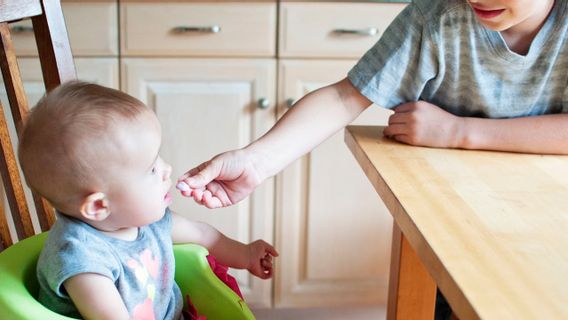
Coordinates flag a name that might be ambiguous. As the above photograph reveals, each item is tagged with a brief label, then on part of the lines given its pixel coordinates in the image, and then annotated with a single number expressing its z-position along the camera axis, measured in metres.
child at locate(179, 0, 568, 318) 1.03
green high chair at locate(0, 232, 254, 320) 0.86
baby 0.84
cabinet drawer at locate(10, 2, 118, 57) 1.86
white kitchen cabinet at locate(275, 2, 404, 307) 1.91
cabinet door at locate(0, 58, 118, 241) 1.90
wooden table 0.60
